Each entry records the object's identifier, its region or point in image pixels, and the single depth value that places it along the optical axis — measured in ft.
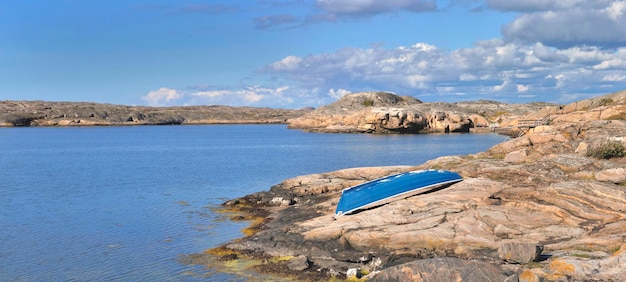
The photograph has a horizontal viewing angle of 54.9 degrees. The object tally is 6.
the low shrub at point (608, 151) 104.63
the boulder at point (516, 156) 108.63
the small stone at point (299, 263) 69.41
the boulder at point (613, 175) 86.28
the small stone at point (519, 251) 61.98
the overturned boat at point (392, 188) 87.15
